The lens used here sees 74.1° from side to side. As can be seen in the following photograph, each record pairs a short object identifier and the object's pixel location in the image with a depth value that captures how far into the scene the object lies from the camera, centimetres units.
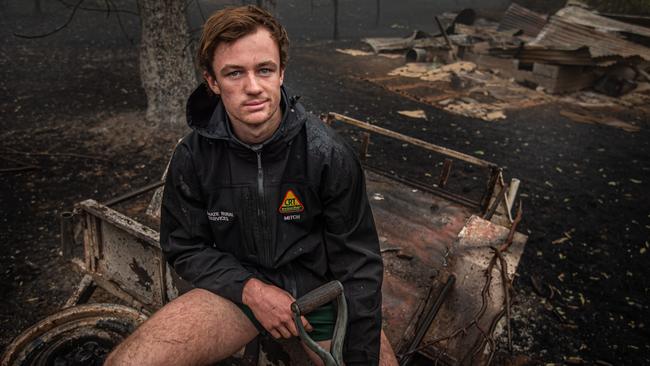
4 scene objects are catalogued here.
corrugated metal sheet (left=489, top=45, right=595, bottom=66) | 1186
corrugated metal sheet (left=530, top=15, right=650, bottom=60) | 1201
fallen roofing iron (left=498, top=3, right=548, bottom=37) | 1756
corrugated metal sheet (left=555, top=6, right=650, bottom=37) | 1364
